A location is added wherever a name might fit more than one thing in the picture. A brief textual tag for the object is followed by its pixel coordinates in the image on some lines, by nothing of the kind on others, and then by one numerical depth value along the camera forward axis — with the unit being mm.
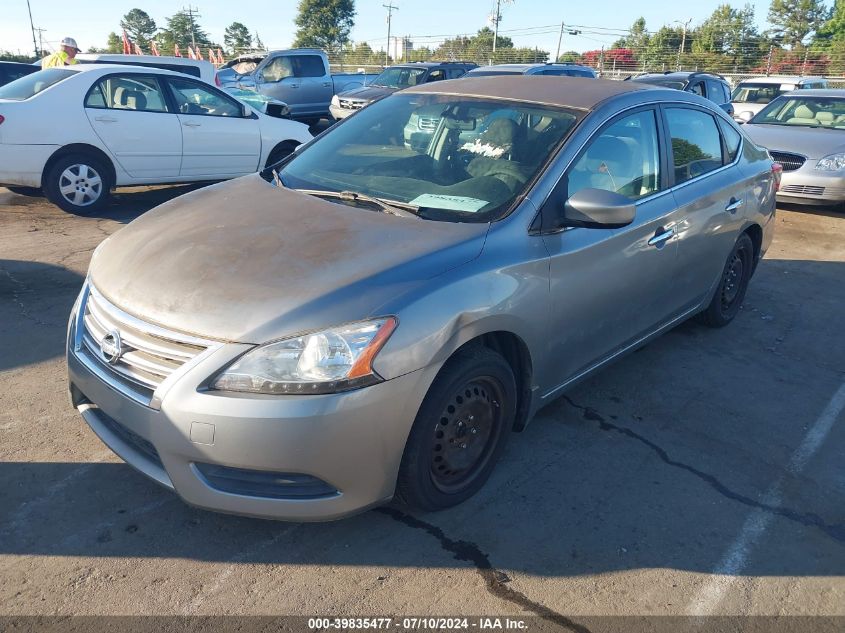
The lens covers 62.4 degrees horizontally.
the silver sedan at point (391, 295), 2400
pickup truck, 17672
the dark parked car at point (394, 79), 15453
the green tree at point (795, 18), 65562
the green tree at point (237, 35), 95062
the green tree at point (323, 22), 60156
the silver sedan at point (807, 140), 9039
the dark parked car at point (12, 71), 13227
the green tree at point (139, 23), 102812
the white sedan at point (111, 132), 7352
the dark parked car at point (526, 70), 13547
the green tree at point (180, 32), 84375
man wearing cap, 10453
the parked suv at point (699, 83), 14656
